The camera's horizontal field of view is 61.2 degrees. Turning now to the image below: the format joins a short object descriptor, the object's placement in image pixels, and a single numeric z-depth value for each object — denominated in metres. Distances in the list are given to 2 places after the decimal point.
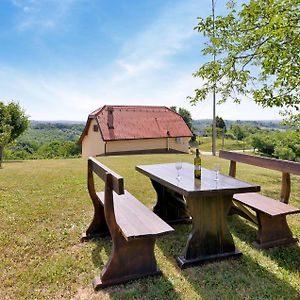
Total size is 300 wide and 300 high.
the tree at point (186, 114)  40.93
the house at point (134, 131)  21.81
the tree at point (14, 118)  16.77
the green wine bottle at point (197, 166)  3.27
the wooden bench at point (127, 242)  2.47
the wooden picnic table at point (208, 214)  2.79
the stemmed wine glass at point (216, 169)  3.38
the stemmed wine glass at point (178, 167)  3.65
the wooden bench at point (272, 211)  3.26
